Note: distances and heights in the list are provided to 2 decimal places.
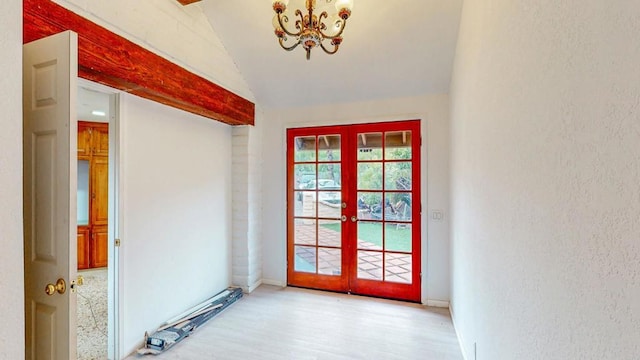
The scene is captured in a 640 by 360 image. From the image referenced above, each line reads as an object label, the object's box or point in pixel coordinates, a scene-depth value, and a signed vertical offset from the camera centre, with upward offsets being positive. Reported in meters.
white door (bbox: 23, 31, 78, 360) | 1.26 -0.06
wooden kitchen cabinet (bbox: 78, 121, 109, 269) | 4.48 -0.26
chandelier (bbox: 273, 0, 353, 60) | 1.85 +1.09
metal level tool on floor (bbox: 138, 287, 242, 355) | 2.36 -1.36
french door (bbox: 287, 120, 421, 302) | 3.41 -0.37
